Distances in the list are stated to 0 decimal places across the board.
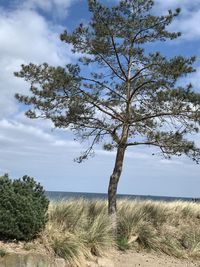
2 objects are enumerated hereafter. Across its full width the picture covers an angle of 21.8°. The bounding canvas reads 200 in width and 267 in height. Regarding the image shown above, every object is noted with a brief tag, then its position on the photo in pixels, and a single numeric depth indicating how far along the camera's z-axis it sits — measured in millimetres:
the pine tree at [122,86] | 16062
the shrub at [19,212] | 12132
